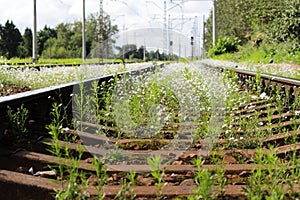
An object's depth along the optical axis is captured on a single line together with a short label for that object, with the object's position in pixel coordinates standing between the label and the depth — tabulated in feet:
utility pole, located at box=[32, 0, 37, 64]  74.91
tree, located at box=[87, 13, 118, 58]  155.94
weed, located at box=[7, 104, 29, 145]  9.99
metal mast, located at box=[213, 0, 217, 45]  93.46
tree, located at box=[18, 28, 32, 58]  250.98
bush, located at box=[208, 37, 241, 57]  106.73
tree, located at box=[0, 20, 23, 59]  241.14
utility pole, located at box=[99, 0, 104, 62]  149.78
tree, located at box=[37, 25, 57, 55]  286.66
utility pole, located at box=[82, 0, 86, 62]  108.33
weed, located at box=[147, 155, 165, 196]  5.92
